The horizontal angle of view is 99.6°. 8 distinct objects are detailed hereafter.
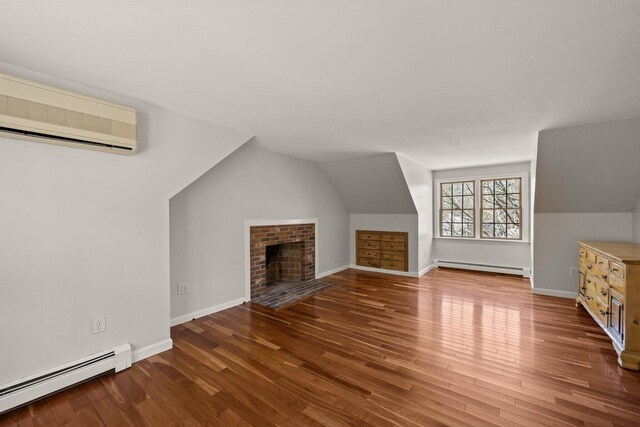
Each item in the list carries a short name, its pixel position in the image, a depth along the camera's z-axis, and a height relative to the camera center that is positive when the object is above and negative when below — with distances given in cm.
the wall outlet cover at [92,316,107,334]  220 -92
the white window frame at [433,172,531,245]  524 +5
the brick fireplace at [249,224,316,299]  470 -83
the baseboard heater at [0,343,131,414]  181 -122
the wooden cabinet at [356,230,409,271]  552 -82
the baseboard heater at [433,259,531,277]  526 -118
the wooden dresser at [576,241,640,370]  228 -81
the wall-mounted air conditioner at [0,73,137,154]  172 +66
